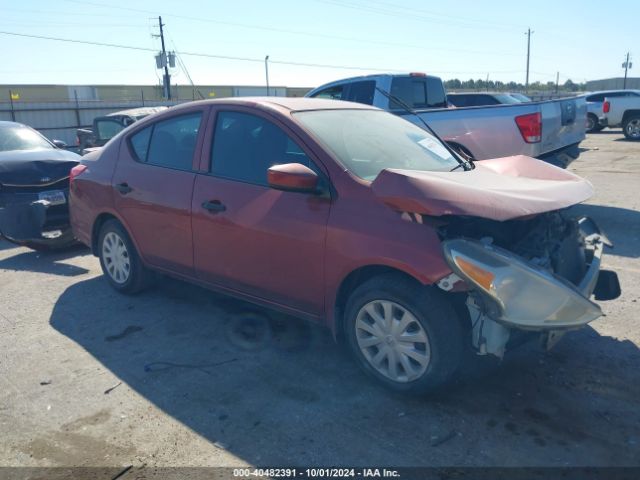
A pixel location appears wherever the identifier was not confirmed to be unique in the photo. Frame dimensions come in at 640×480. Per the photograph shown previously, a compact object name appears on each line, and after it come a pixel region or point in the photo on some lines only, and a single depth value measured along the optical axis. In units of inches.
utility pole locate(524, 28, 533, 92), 2693.2
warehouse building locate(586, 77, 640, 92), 2476.6
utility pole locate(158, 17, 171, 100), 1346.0
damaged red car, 124.8
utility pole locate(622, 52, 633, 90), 2348.7
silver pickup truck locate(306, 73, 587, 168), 294.7
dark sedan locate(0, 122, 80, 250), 255.4
